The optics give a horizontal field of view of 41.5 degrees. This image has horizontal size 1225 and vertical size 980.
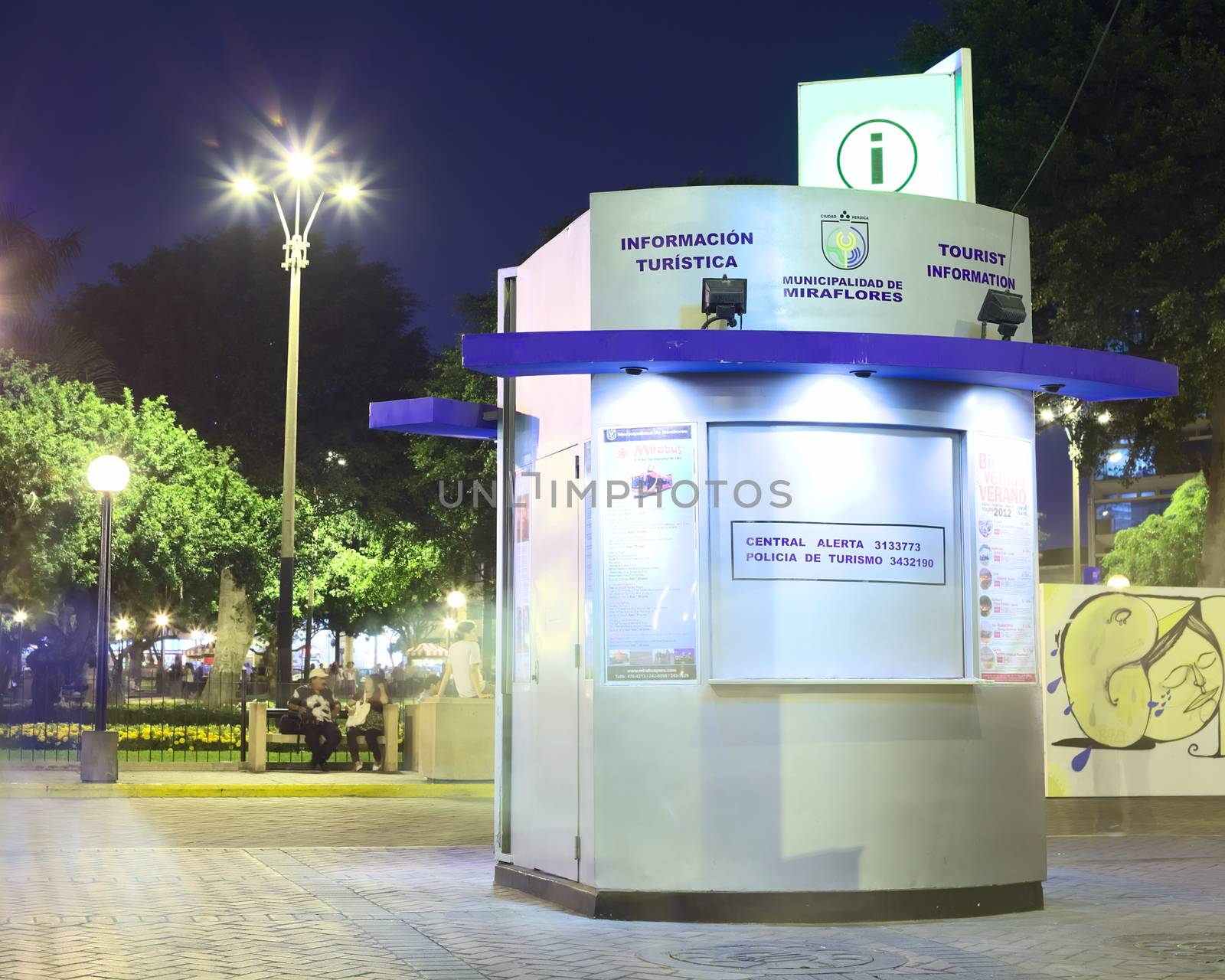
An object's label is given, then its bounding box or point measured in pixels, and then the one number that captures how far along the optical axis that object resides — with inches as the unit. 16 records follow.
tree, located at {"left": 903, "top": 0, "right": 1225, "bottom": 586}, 921.5
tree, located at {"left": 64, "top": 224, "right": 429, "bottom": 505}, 1836.9
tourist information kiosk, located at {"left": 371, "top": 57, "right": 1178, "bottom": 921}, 379.6
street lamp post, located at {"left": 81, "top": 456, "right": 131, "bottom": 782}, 771.4
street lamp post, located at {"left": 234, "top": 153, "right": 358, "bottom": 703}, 1114.1
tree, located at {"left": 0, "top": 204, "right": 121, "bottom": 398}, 1419.8
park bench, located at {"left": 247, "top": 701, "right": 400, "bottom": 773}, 866.1
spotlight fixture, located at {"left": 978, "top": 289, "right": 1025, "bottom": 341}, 404.8
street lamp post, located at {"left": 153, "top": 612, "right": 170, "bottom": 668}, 2340.3
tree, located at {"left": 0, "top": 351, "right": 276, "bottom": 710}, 1264.8
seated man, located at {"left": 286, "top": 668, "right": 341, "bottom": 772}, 896.3
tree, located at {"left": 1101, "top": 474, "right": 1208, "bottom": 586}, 2207.2
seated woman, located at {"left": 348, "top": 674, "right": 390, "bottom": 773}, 896.9
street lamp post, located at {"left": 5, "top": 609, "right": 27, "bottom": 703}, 1613.9
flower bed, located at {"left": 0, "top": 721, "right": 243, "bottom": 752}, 946.1
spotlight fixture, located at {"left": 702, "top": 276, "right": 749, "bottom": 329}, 379.9
